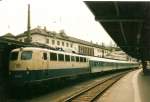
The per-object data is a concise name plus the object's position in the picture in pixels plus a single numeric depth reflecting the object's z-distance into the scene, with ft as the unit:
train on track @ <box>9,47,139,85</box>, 35.50
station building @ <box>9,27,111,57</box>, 166.88
